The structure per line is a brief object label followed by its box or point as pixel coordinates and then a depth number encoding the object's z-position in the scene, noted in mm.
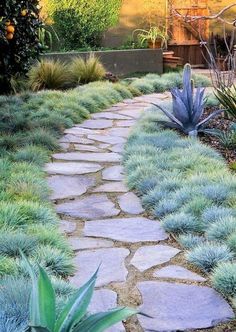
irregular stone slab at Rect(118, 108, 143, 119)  7422
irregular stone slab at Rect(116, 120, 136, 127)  6897
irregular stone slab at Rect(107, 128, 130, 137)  6399
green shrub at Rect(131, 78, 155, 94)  9562
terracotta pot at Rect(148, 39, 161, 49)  11969
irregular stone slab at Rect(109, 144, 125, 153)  5655
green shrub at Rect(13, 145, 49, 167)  4934
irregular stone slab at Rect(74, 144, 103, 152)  5691
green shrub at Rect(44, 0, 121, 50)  11281
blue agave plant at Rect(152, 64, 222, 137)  6145
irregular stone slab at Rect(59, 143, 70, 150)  5730
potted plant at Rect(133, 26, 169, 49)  11900
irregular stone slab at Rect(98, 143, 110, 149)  5824
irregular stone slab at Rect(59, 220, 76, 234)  3582
